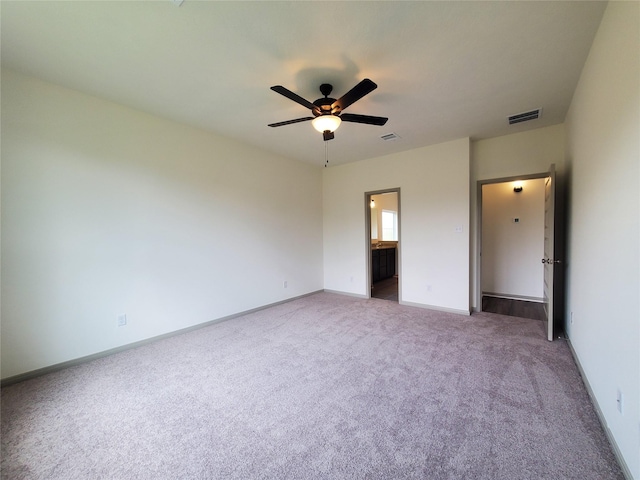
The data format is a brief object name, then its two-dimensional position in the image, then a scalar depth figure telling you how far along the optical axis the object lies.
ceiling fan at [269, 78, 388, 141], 2.11
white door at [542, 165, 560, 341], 2.84
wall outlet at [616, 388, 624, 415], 1.37
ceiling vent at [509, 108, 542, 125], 3.04
